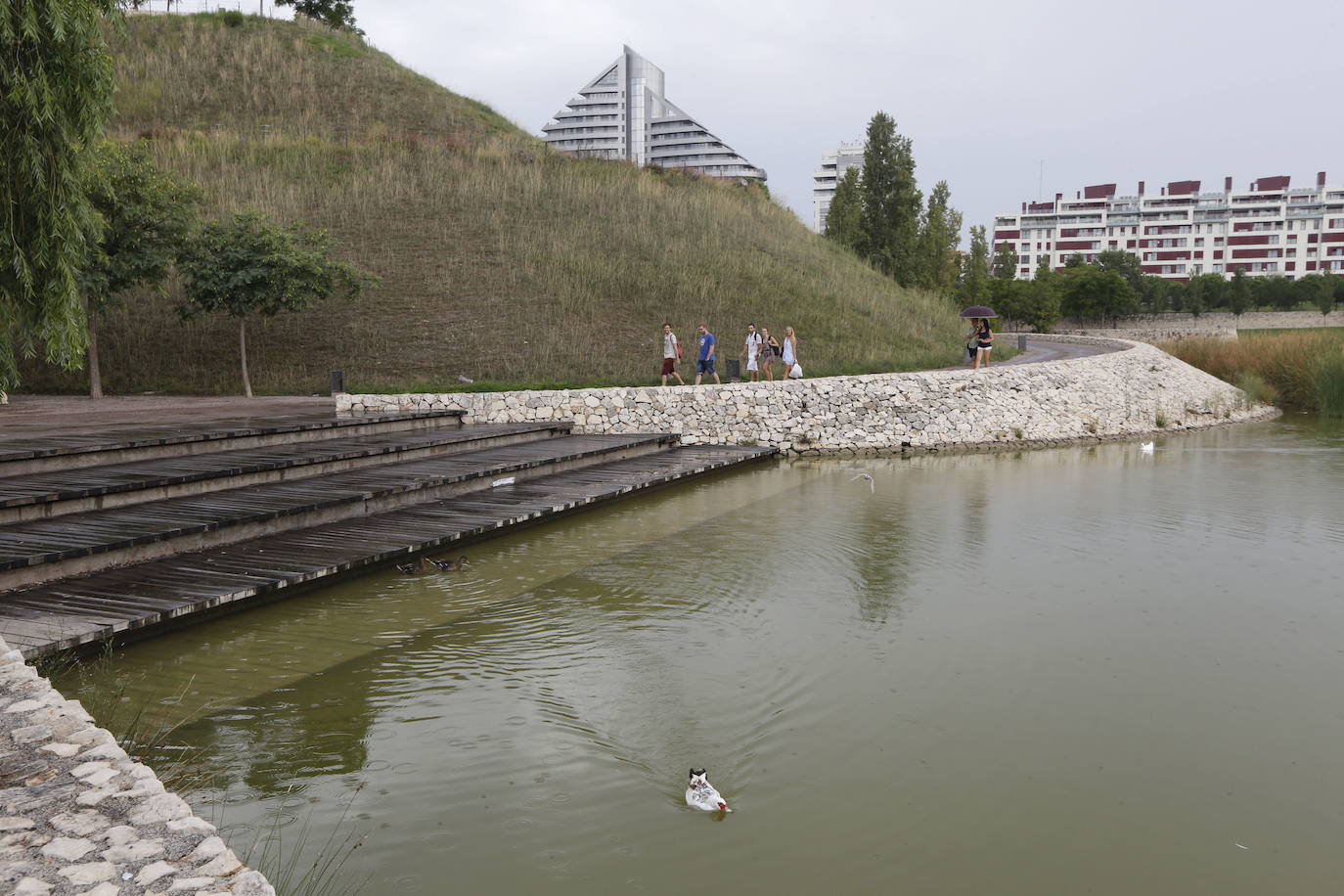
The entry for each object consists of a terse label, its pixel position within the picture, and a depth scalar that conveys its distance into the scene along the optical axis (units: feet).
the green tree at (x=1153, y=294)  248.73
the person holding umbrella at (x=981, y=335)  80.38
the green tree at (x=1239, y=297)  243.19
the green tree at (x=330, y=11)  166.50
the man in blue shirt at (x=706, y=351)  70.08
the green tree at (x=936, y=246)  146.34
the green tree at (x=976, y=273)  167.53
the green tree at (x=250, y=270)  72.43
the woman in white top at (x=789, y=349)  70.28
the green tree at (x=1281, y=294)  257.55
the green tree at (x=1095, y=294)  222.89
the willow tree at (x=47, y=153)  24.61
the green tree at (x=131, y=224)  66.18
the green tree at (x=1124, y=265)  265.13
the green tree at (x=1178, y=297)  251.39
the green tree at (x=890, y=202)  135.64
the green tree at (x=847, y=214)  137.28
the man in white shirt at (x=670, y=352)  69.41
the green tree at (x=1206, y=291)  246.47
